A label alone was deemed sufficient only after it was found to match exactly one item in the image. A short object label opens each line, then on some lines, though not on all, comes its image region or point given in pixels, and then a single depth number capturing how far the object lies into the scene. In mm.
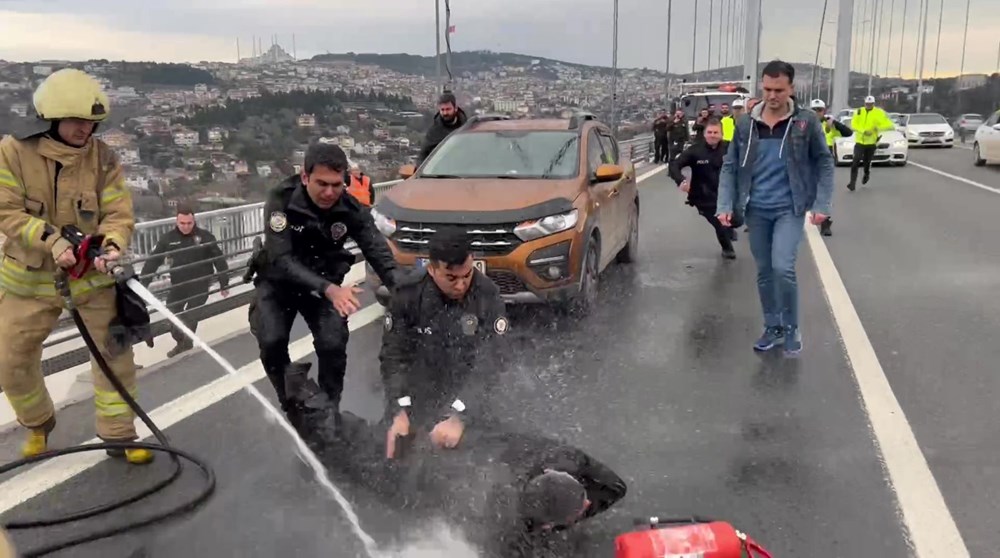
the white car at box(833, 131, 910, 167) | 27125
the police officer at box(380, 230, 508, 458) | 3994
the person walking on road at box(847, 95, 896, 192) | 18906
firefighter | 4184
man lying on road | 3443
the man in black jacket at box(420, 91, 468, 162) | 11031
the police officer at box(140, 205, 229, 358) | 7441
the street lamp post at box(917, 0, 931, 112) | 69062
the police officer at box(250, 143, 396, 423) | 4461
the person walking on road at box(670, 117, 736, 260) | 10734
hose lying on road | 3783
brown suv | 7262
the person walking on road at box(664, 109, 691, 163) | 26172
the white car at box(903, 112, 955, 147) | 39250
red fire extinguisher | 2922
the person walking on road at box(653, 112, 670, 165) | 30812
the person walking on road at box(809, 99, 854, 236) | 12844
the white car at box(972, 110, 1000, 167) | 25688
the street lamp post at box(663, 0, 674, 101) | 49953
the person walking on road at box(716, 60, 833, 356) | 6336
